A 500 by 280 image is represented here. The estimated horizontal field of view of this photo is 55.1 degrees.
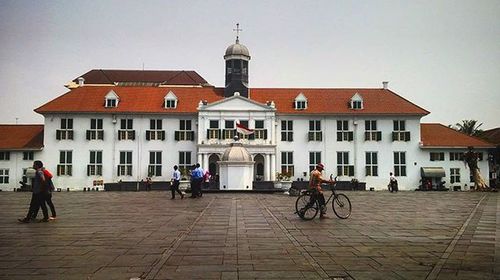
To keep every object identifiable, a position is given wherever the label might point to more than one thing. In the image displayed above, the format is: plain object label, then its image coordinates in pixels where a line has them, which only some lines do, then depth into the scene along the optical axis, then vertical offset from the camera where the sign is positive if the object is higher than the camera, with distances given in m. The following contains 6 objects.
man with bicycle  14.70 -0.58
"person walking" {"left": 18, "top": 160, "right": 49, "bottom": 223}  14.39 -0.74
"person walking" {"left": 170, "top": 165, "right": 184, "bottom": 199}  25.76 -0.77
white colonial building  53.16 +2.98
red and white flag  44.84 +3.51
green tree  70.25 +5.54
